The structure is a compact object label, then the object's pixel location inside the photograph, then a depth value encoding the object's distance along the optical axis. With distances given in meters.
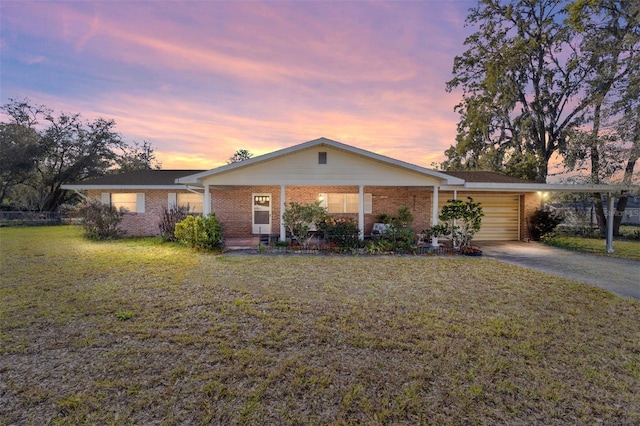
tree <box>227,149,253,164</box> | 42.22
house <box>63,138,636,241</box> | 13.43
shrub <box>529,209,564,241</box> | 12.88
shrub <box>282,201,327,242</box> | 9.85
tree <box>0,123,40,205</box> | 22.36
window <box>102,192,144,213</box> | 13.97
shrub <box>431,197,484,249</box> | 10.09
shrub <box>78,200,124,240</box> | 12.89
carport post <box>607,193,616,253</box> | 10.29
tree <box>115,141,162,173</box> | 29.97
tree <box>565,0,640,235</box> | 13.05
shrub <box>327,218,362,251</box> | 10.13
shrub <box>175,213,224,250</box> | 9.89
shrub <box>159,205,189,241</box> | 11.89
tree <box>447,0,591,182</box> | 17.70
